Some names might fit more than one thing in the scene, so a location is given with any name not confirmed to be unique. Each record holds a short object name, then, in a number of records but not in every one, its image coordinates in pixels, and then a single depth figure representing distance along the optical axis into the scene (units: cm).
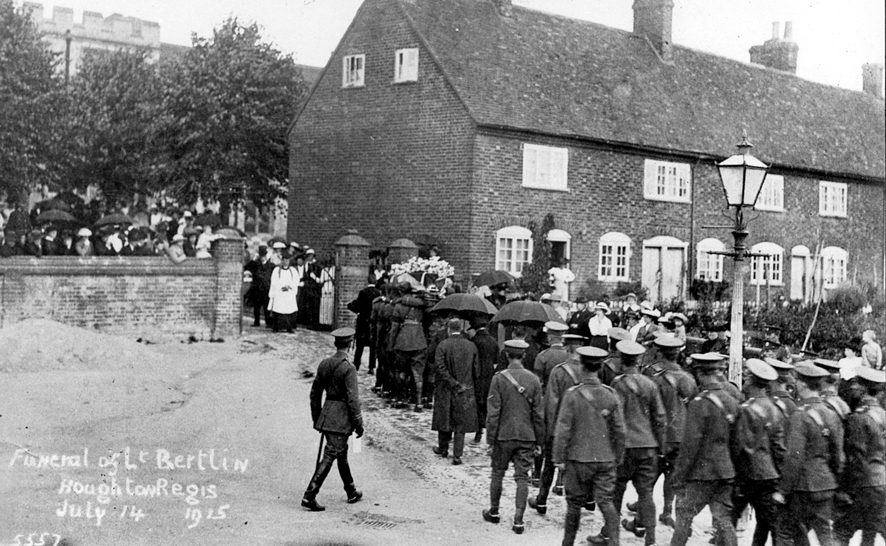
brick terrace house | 2427
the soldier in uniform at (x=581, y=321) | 1429
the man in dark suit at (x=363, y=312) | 1655
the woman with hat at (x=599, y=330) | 1373
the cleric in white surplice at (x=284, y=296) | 2009
